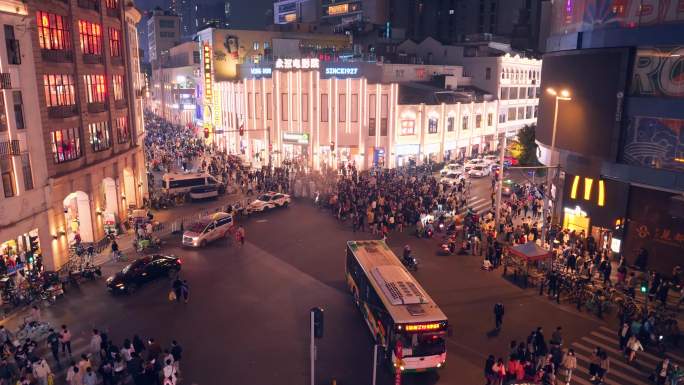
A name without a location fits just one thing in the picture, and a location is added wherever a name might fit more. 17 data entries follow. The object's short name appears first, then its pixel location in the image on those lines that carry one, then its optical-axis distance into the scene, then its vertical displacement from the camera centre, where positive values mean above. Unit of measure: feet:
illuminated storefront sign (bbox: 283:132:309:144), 188.24 -19.27
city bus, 55.62 -26.46
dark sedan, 82.79 -31.96
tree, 166.61 -19.66
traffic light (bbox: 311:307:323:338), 49.93 -23.19
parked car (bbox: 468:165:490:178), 179.93 -29.95
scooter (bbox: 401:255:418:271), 93.86 -32.72
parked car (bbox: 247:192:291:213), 132.87 -31.09
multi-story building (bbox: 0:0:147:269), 81.00 -7.66
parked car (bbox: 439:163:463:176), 171.68 -28.57
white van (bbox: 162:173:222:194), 149.18 -28.70
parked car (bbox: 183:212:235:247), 105.81 -30.87
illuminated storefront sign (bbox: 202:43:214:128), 233.14 +4.04
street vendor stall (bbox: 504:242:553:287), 86.33 -31.99
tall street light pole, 95.03 -9.26
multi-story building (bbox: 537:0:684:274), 82.38 -6.17
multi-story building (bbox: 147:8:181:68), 466.70 +51.44
